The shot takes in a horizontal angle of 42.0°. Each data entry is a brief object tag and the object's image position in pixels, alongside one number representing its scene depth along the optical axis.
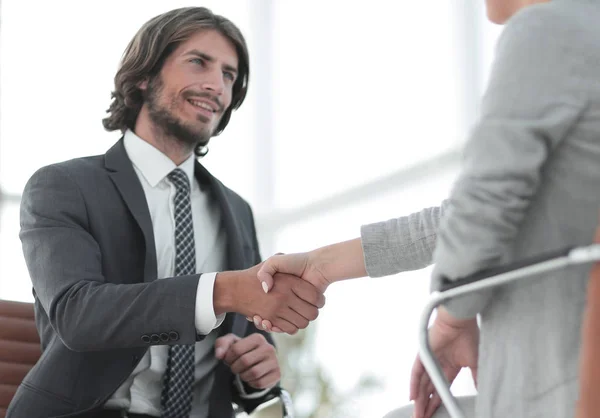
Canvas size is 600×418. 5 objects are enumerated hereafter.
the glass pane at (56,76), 5.16
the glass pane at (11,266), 4.78
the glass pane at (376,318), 4.41
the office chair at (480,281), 1.02
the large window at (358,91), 4.52
